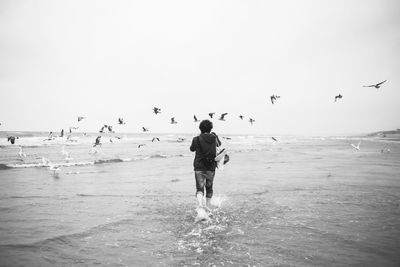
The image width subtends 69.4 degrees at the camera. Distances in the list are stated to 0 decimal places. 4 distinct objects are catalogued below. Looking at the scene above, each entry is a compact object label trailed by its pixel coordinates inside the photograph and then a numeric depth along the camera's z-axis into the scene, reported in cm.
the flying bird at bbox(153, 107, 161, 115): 2061
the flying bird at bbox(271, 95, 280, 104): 1925
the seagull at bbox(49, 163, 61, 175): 1455
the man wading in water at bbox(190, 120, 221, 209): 700
